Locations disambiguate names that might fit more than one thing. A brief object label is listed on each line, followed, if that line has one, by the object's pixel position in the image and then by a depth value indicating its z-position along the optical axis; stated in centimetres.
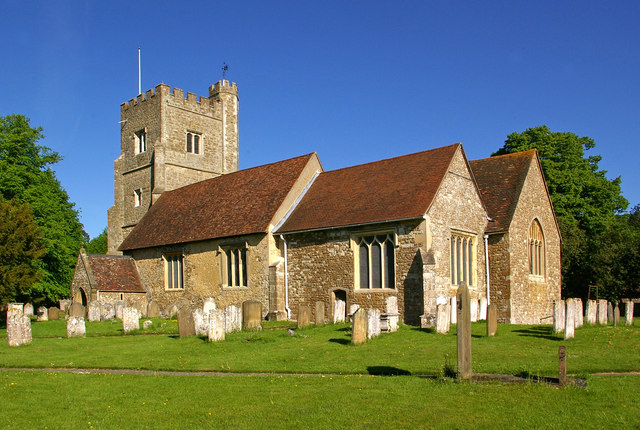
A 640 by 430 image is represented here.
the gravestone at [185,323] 1897
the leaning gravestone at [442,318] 1841
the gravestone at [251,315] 2055
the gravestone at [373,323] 1755
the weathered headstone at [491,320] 1784
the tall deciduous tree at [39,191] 3516
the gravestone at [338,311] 2214
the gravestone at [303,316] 2107
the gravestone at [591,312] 2048
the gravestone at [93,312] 2844
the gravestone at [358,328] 1658
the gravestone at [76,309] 2744
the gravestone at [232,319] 1983
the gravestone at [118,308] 2994
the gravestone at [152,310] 3216
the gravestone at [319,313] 2206
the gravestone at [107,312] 2928
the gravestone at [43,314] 3074
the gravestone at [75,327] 2080
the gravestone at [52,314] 3114
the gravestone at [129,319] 2174
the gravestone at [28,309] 3119
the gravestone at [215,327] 1750
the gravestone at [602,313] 2089
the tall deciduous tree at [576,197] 3756
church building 2323
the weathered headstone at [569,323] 1672
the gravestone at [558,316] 1764
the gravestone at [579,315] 1888
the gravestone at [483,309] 2338
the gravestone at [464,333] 1077
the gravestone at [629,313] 2132
